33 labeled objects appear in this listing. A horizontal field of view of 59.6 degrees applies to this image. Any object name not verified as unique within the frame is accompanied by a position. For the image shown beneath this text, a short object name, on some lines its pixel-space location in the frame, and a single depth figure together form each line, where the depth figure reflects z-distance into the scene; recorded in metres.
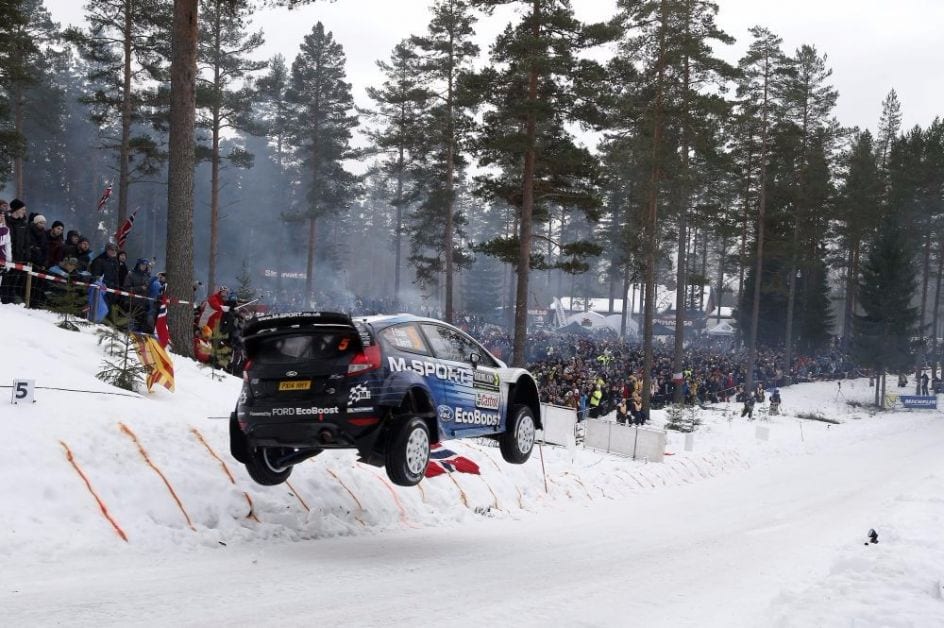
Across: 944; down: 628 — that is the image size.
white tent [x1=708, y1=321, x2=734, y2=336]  69.25
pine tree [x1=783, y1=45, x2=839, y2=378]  49.97
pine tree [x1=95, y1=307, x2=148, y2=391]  11.38
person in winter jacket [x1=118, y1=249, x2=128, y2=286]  15.88
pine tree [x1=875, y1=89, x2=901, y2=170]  69.50
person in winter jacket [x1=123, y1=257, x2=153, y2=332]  15.99
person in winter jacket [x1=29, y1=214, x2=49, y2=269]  14.56
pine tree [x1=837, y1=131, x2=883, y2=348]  57.50
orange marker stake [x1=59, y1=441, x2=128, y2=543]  8.19
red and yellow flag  11.65
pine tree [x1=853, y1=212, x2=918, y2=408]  53.62
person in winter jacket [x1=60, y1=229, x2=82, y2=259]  15.09
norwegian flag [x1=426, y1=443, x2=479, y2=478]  13.48
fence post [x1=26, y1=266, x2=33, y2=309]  13.76
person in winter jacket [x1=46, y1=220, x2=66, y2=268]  14.88
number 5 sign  9.15
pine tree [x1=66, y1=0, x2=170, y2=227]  30.28
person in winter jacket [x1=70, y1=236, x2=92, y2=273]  15.21
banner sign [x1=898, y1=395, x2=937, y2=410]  47.19
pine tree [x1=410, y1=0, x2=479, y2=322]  36.94
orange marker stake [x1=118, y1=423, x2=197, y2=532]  9.05
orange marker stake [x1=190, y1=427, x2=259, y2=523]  9.65
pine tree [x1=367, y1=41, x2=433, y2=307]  39.78
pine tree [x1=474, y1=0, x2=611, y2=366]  24.70
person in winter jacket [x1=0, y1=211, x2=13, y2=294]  13.11
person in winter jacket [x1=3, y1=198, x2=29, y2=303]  13.93
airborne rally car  8.46
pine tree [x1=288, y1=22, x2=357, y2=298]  46.91
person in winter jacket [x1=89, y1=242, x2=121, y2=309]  15.46
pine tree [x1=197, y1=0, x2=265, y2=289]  36.31
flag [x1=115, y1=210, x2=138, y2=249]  18.31
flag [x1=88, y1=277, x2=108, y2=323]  14.94
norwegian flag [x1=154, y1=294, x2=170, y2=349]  14.03
